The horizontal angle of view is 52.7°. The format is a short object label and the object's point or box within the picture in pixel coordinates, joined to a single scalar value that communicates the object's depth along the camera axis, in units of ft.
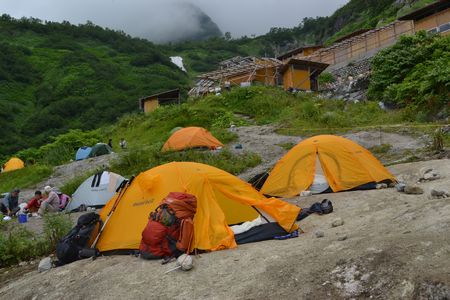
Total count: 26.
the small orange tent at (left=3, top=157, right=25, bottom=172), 90.63
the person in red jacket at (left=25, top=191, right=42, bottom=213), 48.24
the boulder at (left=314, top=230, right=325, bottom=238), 22.16
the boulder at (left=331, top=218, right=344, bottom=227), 24.18
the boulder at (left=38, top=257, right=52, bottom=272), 24.59
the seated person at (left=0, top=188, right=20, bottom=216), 49.56
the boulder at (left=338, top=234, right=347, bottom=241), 19.91
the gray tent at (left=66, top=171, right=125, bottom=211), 47.16
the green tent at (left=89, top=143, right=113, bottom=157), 83.07
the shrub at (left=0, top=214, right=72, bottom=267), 28.99
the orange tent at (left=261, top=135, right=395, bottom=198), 34.01
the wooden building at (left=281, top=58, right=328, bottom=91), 124.88
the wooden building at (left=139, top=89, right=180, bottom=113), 144.77
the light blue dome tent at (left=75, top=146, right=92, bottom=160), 85.05
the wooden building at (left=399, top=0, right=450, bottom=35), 92.63
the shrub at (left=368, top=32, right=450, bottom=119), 60.80
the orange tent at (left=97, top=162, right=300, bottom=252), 25.16
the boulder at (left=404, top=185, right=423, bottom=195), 28.12
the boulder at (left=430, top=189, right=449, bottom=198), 24.13
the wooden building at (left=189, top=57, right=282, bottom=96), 129.70
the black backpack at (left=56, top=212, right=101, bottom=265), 24.98
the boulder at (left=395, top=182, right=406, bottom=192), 29.63
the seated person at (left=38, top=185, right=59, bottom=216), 45.27
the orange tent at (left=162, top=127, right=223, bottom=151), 67.87
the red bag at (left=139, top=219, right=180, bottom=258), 22.41
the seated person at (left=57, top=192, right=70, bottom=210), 47.67
